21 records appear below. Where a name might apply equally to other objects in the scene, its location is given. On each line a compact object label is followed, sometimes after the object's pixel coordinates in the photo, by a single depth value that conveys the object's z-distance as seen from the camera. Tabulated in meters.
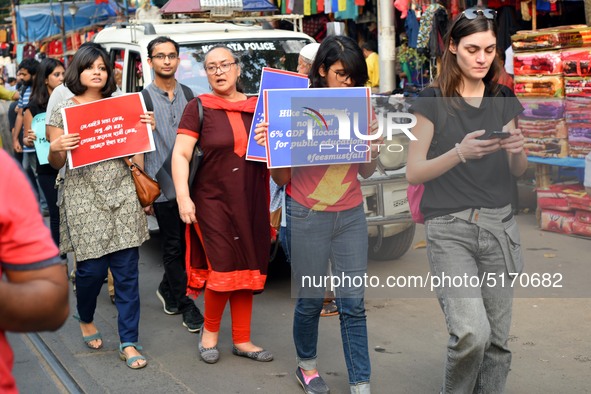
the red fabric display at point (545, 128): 8.93
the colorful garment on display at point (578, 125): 8.70
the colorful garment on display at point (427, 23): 11.52
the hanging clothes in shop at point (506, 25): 10.92
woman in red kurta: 5.17
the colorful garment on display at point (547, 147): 8.93
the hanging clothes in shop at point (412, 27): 12.45
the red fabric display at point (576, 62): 8.72
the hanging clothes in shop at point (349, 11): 14.06
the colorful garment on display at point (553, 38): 8.86
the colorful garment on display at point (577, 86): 8.76
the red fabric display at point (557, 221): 8.64
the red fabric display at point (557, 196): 8.71
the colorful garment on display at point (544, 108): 8.96
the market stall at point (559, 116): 8.70
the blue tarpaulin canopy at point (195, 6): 8.76
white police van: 6.78
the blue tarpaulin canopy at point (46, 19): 28.36
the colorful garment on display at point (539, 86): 9.05
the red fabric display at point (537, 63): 9.06
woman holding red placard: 5.47
